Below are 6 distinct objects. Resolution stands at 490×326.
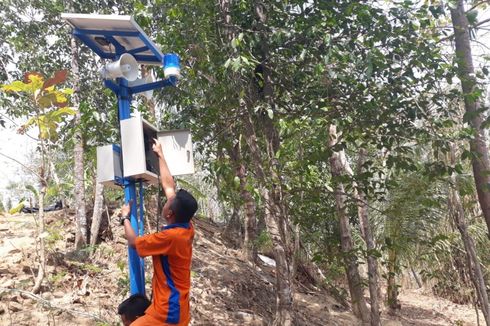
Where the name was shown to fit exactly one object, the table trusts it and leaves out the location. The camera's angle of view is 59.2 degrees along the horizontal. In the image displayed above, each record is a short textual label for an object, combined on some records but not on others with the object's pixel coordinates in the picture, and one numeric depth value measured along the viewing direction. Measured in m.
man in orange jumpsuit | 2.87
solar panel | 3.31
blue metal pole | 3.29
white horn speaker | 3.44
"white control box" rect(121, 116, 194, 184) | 3.20
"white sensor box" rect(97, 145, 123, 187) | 3.24
